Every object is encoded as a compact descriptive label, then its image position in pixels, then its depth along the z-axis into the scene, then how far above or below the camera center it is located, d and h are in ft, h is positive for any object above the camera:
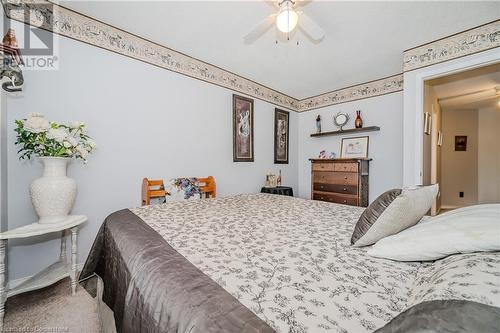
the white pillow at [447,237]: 2.27 -0.84
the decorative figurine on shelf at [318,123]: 14.32 +2.80
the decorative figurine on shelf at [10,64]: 5.27 +2.53
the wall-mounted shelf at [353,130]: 11.91 +2.02
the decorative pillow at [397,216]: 3.12 -0.77
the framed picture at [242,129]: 11.46 +1.98
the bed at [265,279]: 1.74 -1.27
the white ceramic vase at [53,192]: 5.33 -0.67
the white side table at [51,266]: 4.46 -2.53
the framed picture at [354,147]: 12.65 +1.05
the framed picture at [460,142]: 17.60 +1.83
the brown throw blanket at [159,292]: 1.79 -1.31
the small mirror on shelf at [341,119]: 13.24 +2.84
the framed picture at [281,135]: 13.91 +1.97
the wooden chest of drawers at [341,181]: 11.48 -0.91
